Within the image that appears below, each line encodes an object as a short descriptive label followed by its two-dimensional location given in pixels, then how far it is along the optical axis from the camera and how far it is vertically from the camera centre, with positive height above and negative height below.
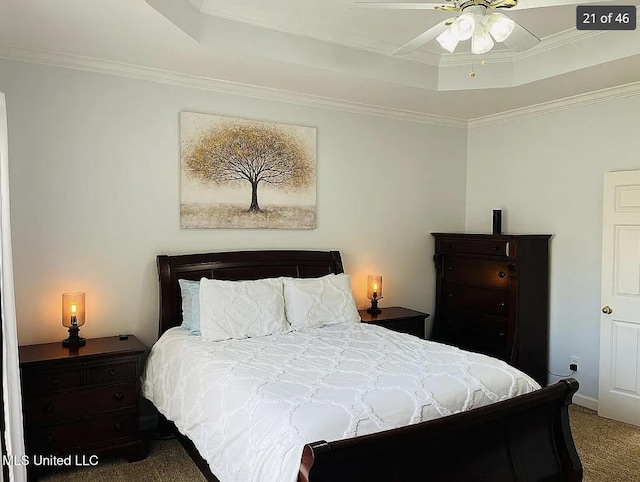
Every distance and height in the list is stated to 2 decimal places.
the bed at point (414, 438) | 1.79 -0.89
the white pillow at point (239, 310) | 3.27 -0.62
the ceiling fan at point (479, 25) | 2.16 +0.85
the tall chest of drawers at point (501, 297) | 4.19 -0.71
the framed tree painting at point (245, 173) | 3.77 +0.34
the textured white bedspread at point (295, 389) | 2.00 -0.80
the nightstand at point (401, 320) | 4.18 -0.87
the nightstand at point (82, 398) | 2.87 -1.06
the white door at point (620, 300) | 3.78 -0.65
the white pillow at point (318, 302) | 3.60 -0.63
